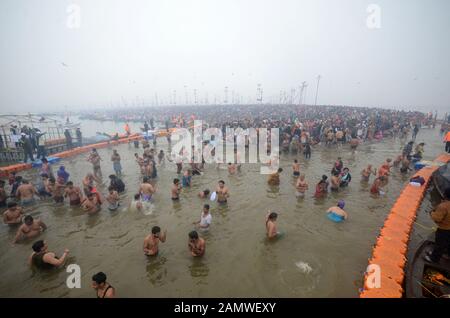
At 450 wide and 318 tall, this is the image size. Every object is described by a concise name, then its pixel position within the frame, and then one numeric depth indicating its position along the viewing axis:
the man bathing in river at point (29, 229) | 6.80
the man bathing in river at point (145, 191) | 9.02
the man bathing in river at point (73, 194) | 8.88
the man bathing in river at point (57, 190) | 9.26
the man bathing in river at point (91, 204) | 8.31
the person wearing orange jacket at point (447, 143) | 15.46
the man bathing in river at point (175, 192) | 9.34
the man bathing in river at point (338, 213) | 7.64
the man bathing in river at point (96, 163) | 12.36
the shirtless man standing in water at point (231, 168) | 12.64
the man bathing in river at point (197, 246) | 5.96
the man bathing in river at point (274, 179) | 10.89
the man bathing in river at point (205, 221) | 7.16
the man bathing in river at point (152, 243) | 5.99
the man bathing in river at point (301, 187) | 9.39
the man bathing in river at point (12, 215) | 7.58
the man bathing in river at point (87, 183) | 9.39
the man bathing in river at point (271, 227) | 6.59
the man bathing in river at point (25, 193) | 9.19
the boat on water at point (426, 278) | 4.44
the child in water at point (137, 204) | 8.66
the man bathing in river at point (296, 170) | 11.98
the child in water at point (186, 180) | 10.96
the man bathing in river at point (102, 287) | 4.17
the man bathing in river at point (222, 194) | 8.99
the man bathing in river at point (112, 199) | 8.48
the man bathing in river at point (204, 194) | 9.61
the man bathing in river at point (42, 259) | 5.43
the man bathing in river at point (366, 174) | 10.82
